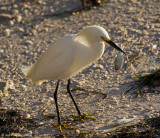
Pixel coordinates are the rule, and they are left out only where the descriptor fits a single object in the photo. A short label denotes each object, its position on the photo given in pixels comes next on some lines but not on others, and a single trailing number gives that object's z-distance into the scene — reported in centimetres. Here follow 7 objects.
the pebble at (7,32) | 1526
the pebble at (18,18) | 1602
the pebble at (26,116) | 1034
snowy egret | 945
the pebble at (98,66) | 1256
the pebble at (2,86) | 1170
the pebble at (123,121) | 959
